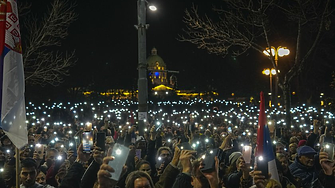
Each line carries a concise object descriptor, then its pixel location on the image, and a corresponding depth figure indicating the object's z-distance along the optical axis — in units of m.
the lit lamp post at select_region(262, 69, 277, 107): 22.96
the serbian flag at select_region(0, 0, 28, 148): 4.93
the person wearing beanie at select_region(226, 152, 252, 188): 6.06
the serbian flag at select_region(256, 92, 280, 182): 5.24
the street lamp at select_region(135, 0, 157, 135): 12.45
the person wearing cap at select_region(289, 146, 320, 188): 7.25
